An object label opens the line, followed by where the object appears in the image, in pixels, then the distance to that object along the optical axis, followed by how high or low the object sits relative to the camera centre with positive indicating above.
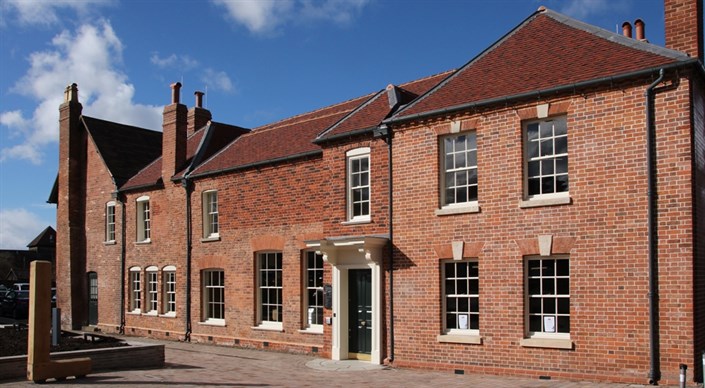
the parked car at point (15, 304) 34.31 -3.49
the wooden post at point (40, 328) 13.66 -1.83
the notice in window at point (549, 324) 13.95 -1.84
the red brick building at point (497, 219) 12.77 +0.35
